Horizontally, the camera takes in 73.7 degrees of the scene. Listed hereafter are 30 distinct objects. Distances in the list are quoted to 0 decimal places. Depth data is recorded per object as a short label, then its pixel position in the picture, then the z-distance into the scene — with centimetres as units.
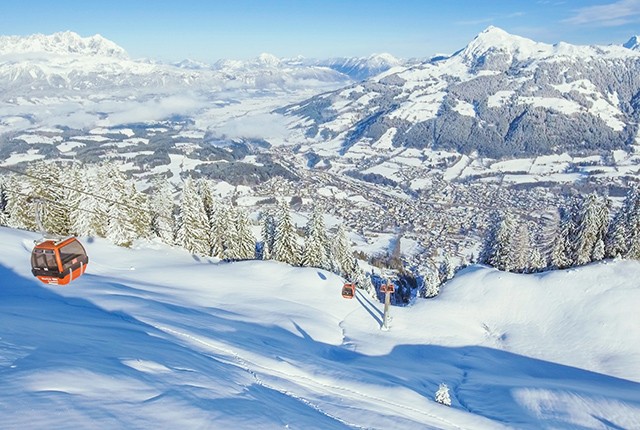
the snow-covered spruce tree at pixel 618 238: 3812
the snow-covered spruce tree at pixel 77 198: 3785
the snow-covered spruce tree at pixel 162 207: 4550
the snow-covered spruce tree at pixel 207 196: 4682
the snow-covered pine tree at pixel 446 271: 5776
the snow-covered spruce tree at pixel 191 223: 4172
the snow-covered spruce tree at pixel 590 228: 4128
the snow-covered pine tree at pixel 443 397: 1622
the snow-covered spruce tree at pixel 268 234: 4542
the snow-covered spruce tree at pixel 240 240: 4394
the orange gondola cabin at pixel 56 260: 1335
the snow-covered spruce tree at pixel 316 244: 4219
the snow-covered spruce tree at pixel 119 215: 3888
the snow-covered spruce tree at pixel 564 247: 4319
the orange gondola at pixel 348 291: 2945
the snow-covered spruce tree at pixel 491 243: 4744
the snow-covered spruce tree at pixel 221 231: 4412
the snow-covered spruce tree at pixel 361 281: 4432
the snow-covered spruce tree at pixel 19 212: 4147
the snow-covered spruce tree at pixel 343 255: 4772
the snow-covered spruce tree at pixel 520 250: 4706
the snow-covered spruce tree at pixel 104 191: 3778
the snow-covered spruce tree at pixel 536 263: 4597
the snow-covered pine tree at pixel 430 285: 5141
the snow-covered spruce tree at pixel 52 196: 3825
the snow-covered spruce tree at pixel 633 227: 3667
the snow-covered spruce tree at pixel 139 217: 4169
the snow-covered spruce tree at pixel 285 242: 4222
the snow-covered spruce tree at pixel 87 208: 3769
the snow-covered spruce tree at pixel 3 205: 4184
